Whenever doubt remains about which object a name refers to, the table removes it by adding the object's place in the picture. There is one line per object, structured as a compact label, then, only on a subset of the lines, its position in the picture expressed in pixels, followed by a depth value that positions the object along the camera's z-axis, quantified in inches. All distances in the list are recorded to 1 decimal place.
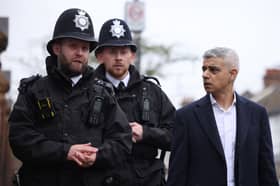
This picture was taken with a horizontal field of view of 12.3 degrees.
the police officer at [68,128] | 357.0
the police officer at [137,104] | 434.8
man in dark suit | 391.9
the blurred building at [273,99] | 2548.5
